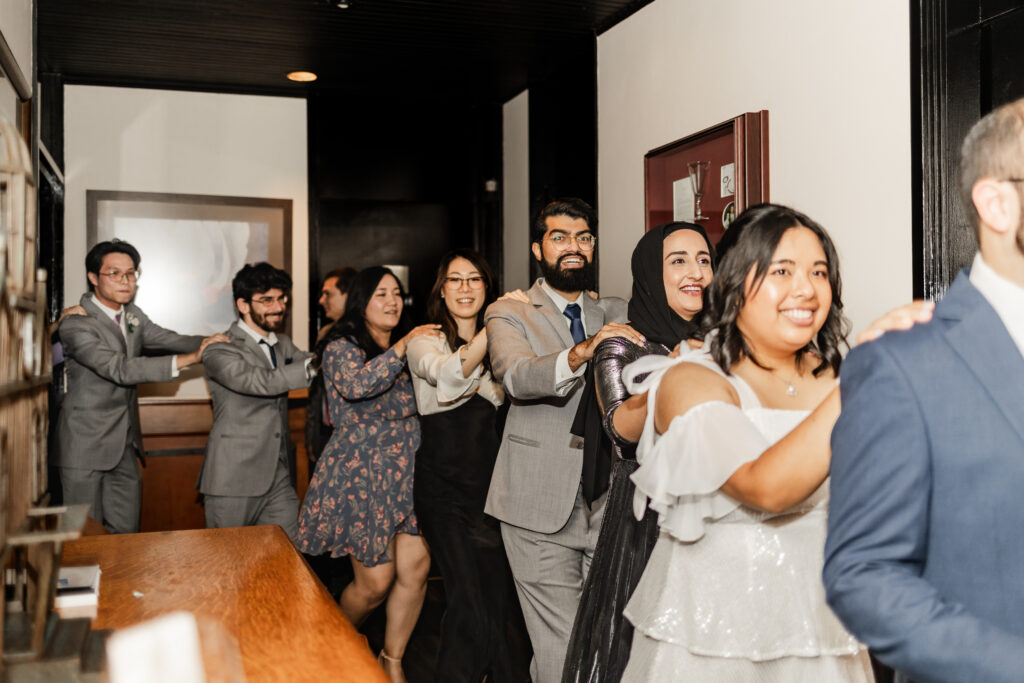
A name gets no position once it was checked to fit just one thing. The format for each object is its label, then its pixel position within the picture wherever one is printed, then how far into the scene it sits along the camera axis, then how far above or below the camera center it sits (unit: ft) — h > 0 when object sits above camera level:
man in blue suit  3.29 -0.48
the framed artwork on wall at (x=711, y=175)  11.09 +2.25
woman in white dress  5.16 -0.91
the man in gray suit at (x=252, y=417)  13.93 -1.01
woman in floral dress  12.14 -1.82
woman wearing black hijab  6.64 -0.79
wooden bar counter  4.66 -1.55
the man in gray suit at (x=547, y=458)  9.35 -1.15
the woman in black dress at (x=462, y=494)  10.96 -1.77
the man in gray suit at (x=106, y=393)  14.24 -0.64
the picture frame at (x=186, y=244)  18.92 +2.26
